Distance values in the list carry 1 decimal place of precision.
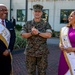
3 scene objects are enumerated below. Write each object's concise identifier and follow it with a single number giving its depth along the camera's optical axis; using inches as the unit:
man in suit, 135.0
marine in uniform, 140.4
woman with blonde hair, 141.6
